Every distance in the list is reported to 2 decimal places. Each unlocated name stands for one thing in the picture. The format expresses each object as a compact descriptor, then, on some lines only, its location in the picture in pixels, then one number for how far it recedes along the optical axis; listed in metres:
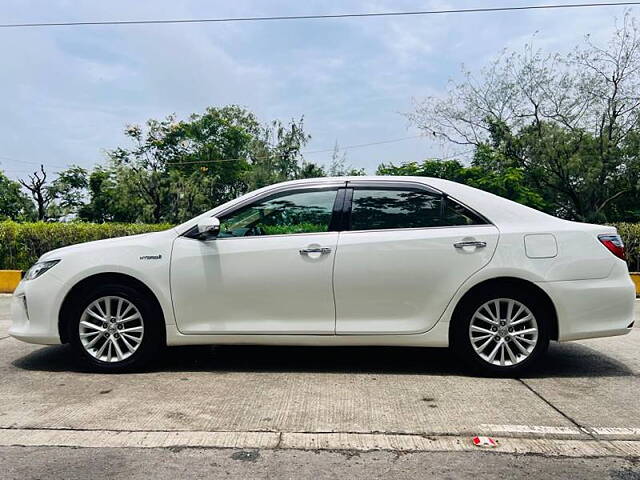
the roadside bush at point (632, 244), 12.41
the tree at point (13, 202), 46.38
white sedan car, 4.21
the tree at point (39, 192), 39.95
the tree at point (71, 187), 53.14
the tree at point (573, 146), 22.70
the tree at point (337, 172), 34.41
